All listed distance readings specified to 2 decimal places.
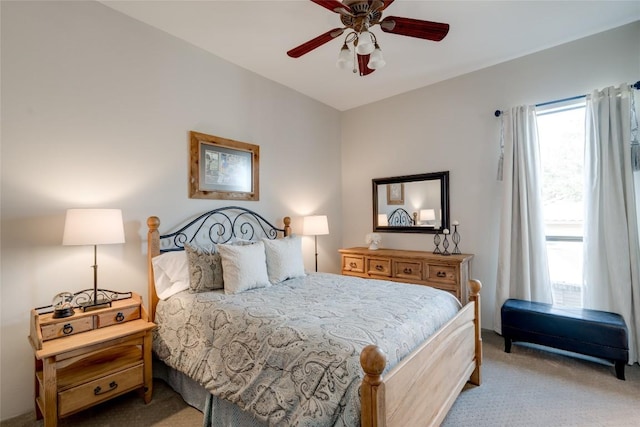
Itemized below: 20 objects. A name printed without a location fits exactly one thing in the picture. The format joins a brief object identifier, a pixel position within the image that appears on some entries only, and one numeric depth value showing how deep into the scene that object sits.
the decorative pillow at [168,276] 2.38
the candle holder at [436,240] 3.68
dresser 3.16
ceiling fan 1.76
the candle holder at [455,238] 3.54
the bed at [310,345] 1.27
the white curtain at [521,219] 3.01
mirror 3.70
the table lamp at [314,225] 3.69
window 2.95
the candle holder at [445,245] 3.56
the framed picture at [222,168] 2.90
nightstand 1.73
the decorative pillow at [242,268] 2.30
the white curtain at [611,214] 2.55
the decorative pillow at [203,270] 2.32
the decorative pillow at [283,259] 2.66
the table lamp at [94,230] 1.92
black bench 2.35
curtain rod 2.55
